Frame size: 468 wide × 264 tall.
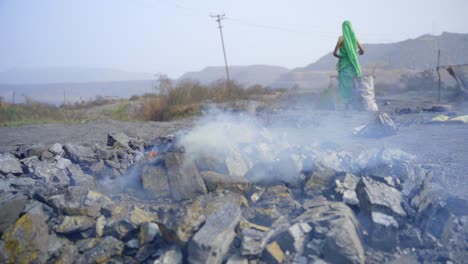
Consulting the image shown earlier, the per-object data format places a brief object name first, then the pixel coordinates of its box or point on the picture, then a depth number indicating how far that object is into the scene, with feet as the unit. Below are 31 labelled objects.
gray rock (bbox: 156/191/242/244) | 10.78
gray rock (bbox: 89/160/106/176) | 19.04
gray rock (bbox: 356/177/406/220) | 11.62
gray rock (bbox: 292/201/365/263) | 10.00
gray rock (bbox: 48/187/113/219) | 13.16
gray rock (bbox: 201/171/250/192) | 14.56
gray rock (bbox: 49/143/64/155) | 21.45
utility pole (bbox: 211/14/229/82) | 106.93
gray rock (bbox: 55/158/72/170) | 19.22
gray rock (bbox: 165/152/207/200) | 14.83
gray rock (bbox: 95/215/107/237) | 12.41
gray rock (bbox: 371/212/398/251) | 10.85
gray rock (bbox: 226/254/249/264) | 10.11
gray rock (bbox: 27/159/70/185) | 17.97
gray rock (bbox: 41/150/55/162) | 20.72
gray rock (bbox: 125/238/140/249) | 11.56
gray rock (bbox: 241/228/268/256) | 10.31
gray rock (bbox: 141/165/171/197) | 15.38
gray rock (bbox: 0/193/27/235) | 11.87
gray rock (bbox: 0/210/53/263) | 10.87
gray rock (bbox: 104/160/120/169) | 19.16
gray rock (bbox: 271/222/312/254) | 10.66
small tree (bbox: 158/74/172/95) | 63.41
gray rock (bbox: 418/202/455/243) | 11.10
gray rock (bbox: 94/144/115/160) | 20.80
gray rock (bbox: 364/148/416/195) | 14.55
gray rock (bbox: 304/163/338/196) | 14.62
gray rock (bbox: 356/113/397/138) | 24.64
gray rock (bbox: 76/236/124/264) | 11.07
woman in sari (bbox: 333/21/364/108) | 27.84
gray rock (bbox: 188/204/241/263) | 10.00
